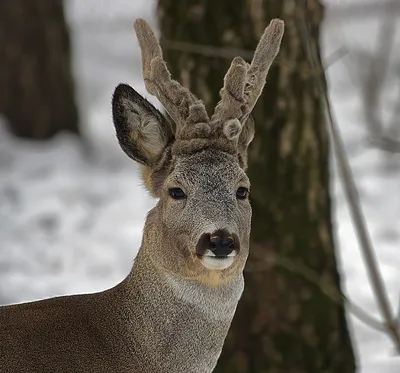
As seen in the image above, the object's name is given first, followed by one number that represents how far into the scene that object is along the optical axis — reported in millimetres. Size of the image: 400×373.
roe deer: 8422
